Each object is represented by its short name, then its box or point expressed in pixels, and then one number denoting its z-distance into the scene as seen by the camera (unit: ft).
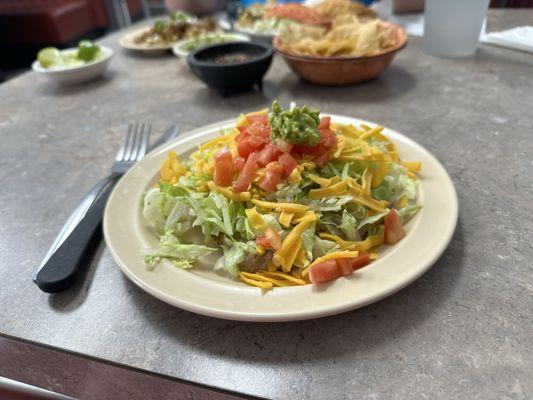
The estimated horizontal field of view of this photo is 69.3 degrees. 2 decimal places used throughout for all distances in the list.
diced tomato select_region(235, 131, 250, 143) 1.00
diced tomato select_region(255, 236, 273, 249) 0.83
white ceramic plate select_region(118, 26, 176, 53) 2.45
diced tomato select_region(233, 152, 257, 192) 0.93
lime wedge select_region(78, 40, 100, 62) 2.18
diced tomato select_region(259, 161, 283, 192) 0.91
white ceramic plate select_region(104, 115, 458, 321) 0.70
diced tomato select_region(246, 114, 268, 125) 1.04
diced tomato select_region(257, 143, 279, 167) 0.94
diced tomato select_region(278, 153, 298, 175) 0.92
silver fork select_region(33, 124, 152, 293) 0.84
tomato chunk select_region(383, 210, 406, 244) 0.87
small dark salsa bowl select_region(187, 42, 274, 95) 1.73
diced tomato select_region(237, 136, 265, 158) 0.97
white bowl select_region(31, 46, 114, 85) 2.04
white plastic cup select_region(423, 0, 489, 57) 1.90
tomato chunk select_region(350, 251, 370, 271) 0.81
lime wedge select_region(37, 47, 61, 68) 2.10
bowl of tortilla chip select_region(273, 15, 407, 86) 1.72
